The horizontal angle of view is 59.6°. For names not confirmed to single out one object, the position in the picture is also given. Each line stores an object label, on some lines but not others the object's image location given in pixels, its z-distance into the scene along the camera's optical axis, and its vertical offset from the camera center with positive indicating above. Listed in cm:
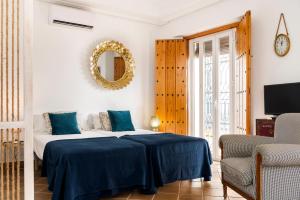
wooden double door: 573 +39
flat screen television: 336 +3
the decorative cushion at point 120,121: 496 -36
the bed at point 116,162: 284 -73
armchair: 213 -58
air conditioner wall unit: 486 +165
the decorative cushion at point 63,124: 438 -36
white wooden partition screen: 198 +18
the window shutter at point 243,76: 406 +41
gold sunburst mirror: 541 +81
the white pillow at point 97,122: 512 -38
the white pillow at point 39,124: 457 -37
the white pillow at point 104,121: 501 -36
